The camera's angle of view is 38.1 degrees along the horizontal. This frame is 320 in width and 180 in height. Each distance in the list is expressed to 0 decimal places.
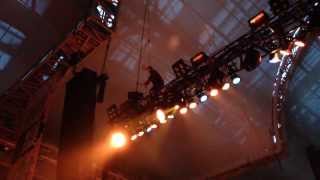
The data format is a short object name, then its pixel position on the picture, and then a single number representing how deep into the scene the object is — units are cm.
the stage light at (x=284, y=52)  742
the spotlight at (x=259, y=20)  748
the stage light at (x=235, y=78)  807
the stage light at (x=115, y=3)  936
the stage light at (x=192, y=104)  877
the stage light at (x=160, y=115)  916
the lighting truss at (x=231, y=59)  724
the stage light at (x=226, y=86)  815
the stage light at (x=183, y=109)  888
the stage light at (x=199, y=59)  842
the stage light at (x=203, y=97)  855
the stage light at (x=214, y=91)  826
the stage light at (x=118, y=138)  1004
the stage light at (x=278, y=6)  728
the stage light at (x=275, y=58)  751
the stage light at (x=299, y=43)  725
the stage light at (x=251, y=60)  765
